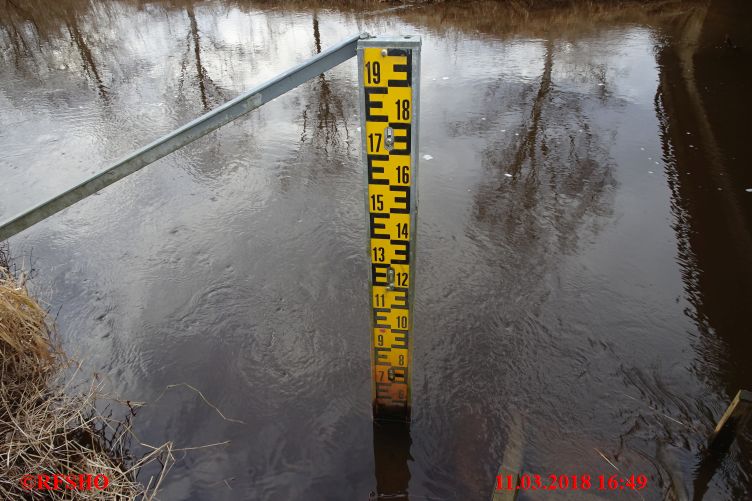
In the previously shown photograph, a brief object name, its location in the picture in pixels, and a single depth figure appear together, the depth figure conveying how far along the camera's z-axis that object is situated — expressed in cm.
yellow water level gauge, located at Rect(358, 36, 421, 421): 236
